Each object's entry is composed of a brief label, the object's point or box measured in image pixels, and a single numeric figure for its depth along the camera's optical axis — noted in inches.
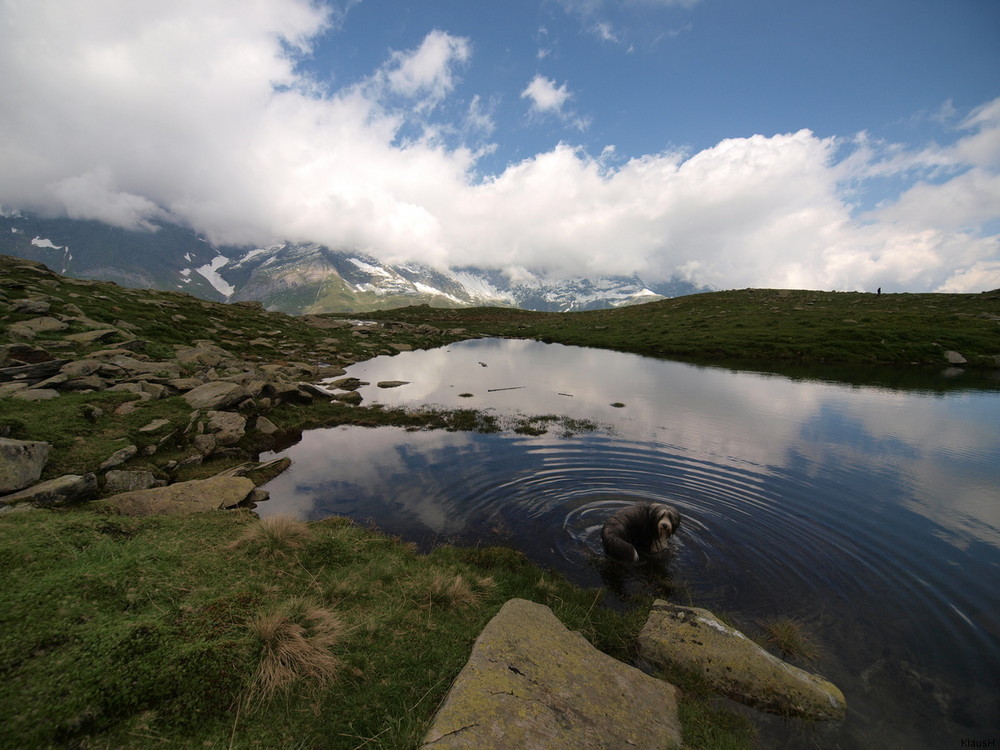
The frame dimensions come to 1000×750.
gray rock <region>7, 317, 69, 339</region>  951.6
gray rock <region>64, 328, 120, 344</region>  1032.2
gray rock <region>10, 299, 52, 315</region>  1093.1
